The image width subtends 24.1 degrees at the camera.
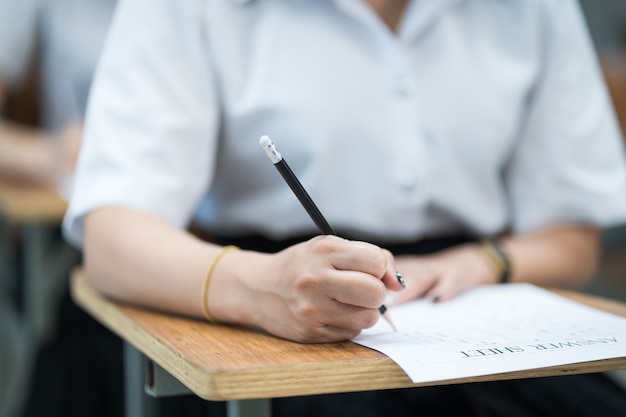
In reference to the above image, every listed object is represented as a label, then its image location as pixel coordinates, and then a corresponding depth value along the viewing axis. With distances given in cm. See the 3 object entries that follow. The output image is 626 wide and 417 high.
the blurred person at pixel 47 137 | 159
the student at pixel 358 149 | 100
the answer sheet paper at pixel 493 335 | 82
